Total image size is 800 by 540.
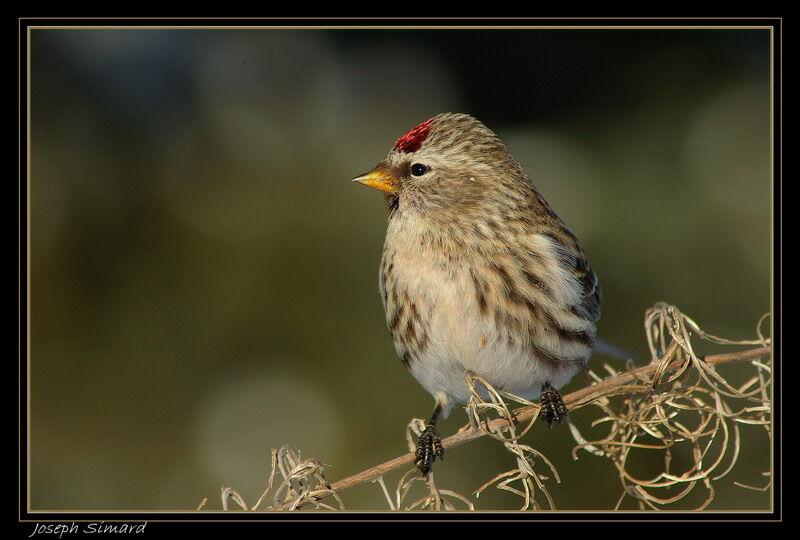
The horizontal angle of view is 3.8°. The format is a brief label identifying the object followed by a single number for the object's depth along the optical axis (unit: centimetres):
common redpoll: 322
